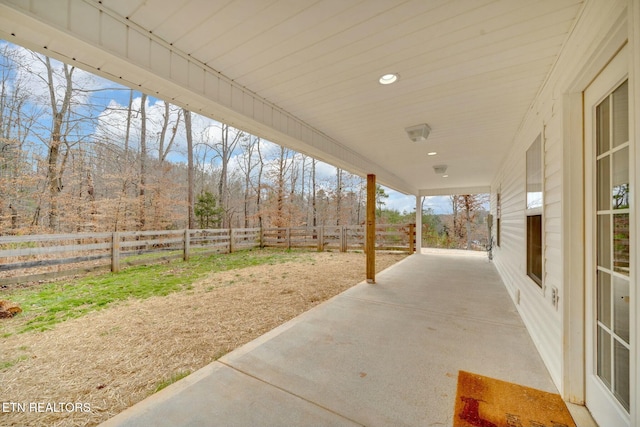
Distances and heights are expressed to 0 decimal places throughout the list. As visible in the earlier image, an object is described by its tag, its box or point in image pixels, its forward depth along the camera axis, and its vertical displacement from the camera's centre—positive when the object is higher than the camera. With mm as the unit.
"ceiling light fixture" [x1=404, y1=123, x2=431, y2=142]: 3273 +1208
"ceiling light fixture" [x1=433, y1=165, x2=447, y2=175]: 5745 +1241
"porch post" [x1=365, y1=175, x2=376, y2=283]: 4742 -320
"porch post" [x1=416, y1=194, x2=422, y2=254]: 9383 -42
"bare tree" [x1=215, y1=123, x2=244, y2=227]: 12898 +3569
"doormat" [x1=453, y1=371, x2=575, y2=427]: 1461 -1182
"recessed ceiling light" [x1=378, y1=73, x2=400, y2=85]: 2125 +1245
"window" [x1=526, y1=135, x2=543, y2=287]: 2438 +119
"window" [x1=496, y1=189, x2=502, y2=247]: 5815 +122
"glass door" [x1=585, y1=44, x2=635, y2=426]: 1203 -132
